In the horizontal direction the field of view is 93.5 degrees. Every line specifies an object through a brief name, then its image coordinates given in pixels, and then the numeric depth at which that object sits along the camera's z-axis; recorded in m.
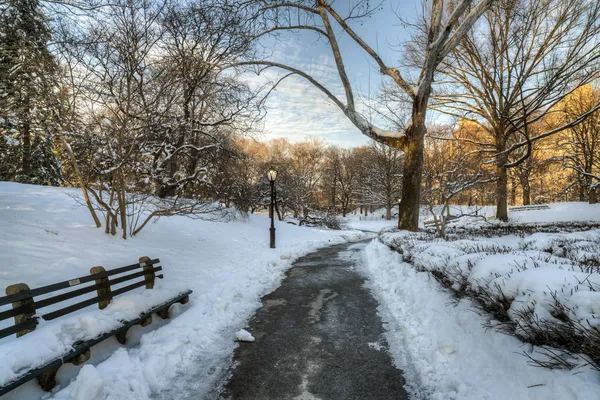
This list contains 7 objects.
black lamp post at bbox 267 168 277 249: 12.18
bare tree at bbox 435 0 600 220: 12.20
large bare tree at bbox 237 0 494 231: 9.83
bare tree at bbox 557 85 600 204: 22.12
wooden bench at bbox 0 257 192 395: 2.72
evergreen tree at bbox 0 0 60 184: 6.73
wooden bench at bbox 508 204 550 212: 23.74
